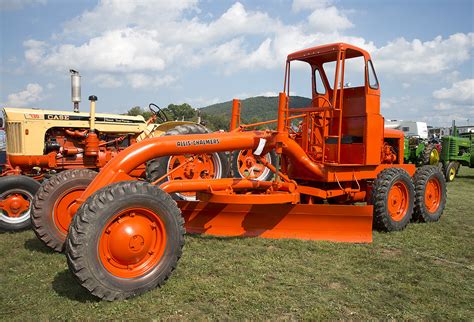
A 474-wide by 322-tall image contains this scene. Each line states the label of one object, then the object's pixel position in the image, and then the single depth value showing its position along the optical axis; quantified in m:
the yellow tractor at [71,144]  7.40
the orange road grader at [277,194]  3.52
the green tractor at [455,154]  14.81
